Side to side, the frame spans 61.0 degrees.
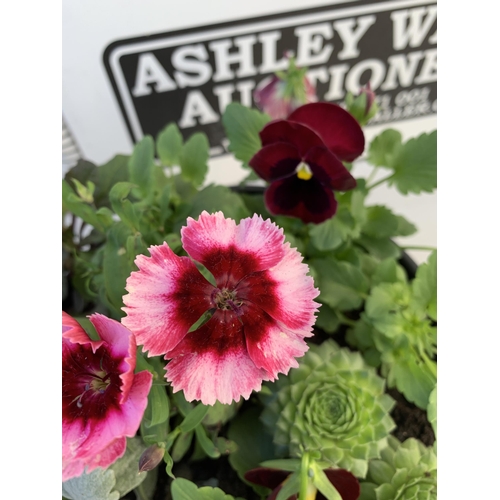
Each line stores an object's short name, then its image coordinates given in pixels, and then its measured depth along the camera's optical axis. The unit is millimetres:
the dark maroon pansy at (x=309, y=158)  125
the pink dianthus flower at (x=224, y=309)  83
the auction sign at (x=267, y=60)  203
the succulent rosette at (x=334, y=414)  127
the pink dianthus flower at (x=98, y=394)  79
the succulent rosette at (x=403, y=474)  126
